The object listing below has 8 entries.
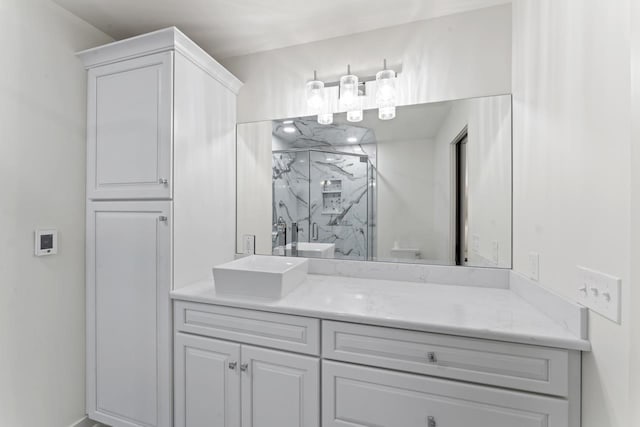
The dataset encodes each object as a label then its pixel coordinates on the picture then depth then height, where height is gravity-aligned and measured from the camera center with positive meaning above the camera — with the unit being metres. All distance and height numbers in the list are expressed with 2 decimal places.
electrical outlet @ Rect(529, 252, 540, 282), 1.24 -0.23
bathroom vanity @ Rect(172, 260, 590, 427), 0.98 -0.57
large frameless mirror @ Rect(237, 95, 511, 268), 1.58 +0.18
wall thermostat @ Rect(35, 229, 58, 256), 1.47 -0.16
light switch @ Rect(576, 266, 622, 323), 0.80 -0.23
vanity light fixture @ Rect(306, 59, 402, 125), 1.69 +0.74
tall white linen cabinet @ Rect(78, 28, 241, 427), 1.49 +0.02
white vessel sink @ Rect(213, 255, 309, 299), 1.36 -0.34
